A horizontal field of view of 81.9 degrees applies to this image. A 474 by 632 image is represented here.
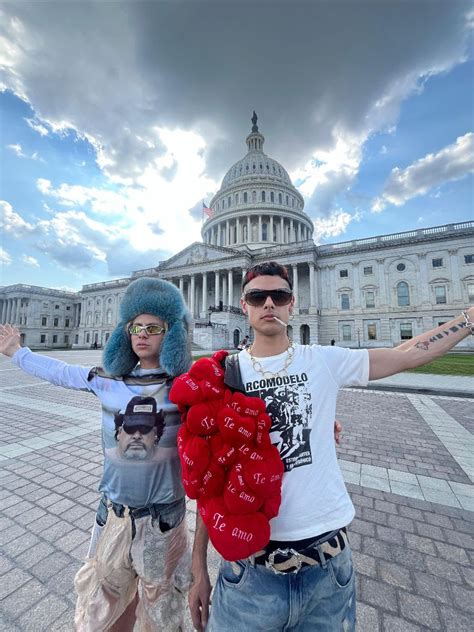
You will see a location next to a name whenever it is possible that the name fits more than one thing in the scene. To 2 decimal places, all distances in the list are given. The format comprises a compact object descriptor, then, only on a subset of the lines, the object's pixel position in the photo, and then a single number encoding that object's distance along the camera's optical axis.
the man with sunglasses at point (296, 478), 1.30
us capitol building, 34.66
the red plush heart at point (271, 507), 1.28
